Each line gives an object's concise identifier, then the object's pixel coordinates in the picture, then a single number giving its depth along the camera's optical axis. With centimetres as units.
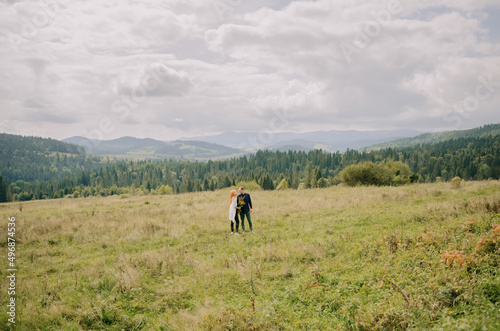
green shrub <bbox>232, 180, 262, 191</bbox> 6538
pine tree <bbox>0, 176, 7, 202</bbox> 9314
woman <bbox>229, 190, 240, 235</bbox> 1473
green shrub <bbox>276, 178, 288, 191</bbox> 8359
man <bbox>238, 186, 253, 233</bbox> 1486
